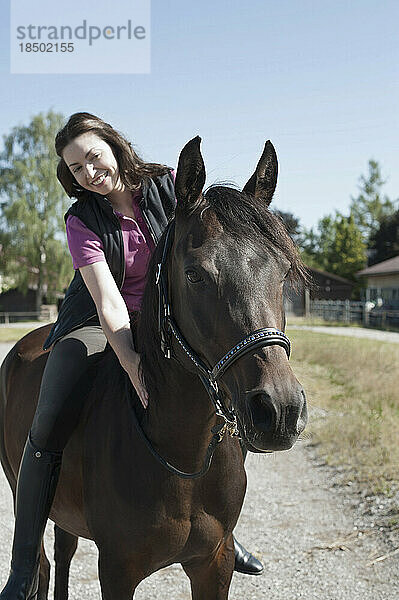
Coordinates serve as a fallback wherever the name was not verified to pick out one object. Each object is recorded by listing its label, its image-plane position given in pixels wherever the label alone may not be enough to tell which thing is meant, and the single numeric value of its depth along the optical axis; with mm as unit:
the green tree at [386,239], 54656
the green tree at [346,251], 59656
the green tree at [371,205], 63375
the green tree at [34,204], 41438
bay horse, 1832
